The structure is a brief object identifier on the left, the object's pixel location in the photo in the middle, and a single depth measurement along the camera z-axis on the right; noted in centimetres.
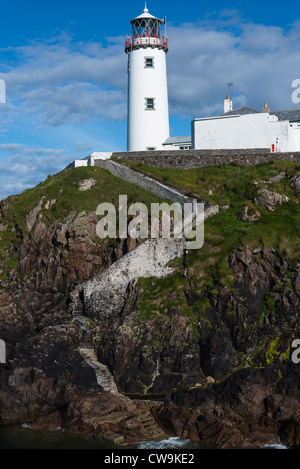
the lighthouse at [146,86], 4991
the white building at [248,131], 4534
